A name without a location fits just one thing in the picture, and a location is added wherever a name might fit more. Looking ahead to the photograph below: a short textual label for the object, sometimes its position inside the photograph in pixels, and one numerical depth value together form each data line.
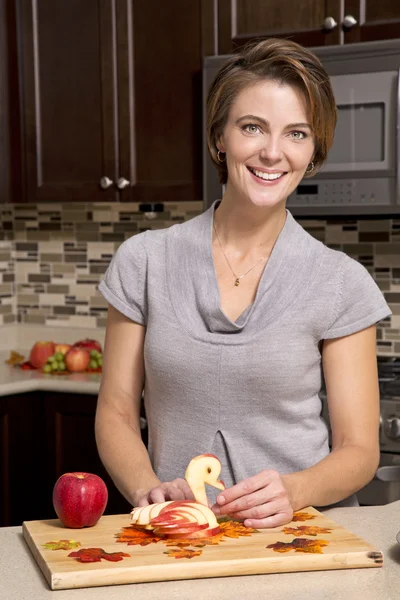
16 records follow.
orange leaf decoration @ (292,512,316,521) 1.76
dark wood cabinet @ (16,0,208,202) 3.11
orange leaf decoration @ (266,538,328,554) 1.63
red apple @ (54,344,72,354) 3.35
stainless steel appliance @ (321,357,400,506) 2.74
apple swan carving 1.66
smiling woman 1.91
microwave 2.82
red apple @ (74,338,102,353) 3.42
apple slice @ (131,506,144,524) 1.69
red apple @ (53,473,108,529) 1.70
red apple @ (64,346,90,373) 3.28
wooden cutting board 1.56
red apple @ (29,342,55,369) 3.35
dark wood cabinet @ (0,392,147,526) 3.12
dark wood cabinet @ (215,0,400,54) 2.84
